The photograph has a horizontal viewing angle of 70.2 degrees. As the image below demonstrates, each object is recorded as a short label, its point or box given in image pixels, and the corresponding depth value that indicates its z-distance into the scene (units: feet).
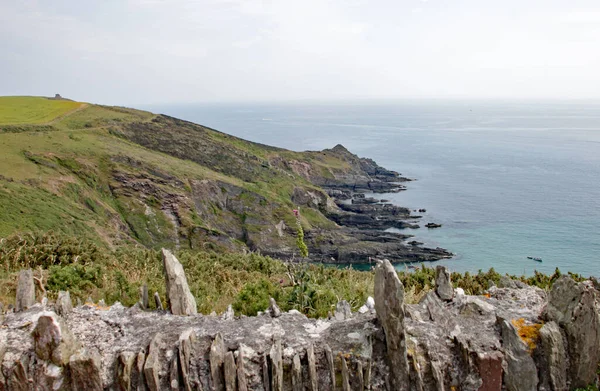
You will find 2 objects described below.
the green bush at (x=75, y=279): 41.91
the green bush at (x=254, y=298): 36.94
